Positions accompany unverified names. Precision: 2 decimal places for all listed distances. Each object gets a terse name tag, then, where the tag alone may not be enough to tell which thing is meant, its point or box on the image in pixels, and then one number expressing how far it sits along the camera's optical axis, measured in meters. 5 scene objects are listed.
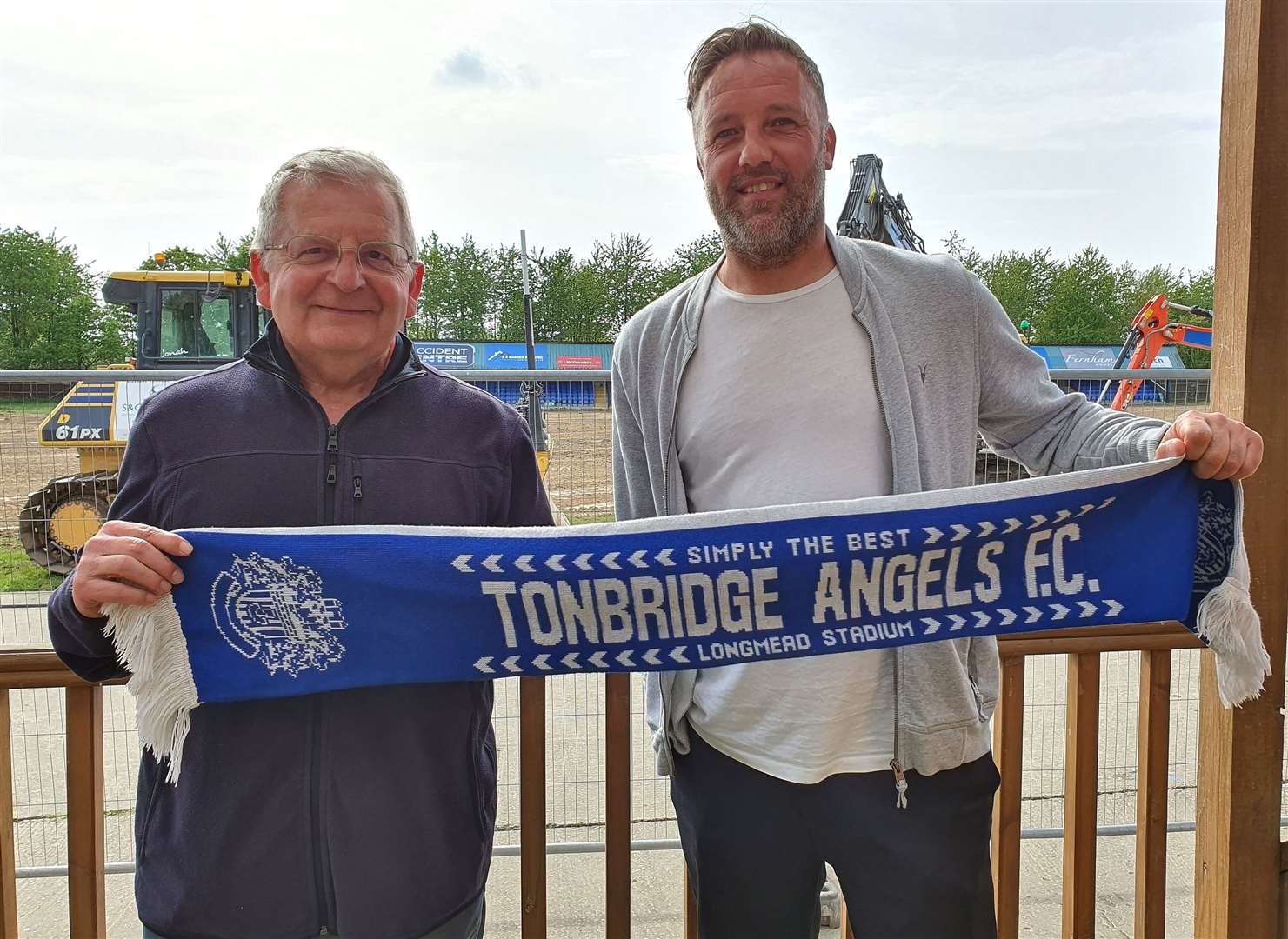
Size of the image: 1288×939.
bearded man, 1.67
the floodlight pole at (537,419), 4.95
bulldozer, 8.00
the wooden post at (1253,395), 1.97
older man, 1.46
